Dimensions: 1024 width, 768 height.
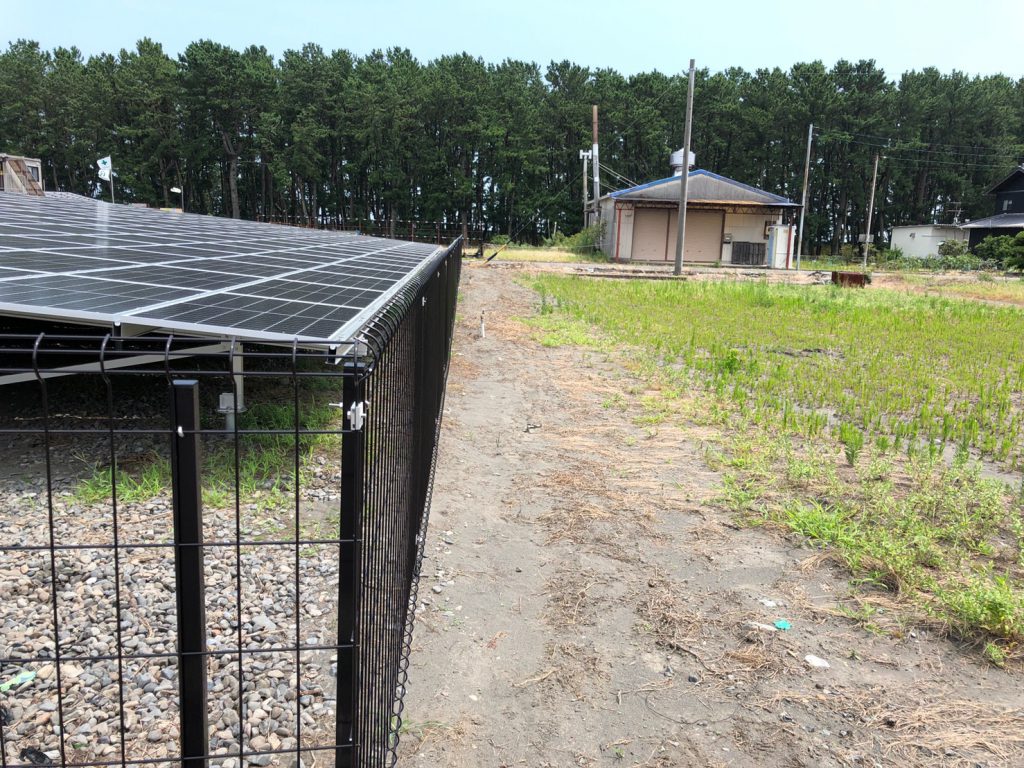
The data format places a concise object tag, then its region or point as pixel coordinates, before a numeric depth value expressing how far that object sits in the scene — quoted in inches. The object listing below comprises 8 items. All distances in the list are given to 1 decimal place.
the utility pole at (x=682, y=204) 1079.6
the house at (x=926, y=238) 1884.8
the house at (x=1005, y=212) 1779.2
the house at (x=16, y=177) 1103.6
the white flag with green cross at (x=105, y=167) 1013.7
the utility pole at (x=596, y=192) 1576.0
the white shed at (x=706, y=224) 1411.2
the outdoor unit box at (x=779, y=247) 1443.2
